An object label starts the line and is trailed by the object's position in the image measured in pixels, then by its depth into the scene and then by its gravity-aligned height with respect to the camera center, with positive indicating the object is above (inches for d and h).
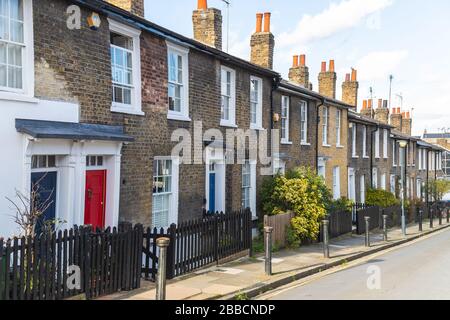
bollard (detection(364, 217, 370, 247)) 721.0 -104.7
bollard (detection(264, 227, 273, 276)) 440.4 -71.1
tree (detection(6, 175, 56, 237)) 308.2 -27.1
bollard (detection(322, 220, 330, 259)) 568.2 -90.5
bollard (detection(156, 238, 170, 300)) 305.9 -63.0
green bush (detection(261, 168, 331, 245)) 652.1 -42.5
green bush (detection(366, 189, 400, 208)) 1197.1 -70.9
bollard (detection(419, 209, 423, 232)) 1063.3 -115.4
